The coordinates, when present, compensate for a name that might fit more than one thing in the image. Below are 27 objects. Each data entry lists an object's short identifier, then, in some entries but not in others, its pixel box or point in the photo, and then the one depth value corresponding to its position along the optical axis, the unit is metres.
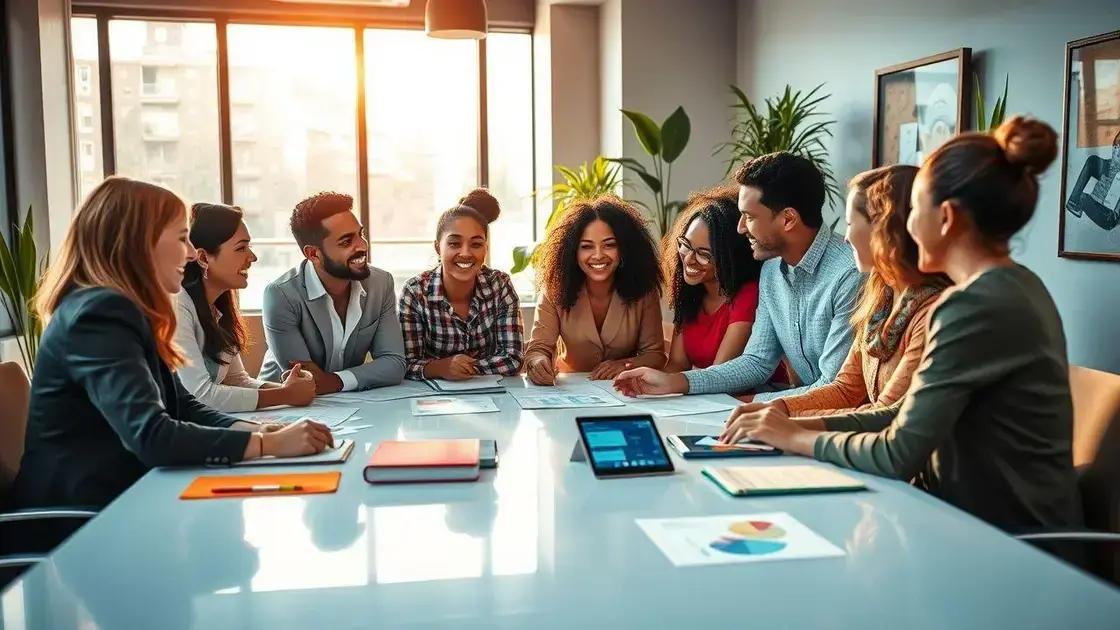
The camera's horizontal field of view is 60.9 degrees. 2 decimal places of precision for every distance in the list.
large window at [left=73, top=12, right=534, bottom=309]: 5.92
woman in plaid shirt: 3.27
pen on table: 1.72
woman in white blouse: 2.62
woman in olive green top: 1.65
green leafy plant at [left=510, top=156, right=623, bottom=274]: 5.29
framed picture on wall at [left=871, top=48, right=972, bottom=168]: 3.54
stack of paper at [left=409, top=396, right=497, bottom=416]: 2.52
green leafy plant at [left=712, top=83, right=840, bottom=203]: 4.50
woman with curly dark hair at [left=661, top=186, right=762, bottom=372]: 3.19
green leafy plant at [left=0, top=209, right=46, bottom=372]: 4.59
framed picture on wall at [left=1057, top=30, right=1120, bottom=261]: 2.79
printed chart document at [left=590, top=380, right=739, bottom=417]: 2.50
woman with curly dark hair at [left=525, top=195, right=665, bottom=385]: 3.38
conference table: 1.17
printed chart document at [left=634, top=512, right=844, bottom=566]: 1.37
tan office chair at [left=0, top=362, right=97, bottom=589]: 1.74
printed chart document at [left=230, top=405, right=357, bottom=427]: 2.42
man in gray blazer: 3.04
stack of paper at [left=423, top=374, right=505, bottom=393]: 2.86
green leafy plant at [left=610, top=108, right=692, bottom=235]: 5.02
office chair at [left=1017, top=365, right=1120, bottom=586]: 1.77
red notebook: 1.79
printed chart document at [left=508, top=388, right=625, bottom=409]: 2.59
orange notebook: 1.71
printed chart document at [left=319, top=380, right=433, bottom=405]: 2.73
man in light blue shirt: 2.81
